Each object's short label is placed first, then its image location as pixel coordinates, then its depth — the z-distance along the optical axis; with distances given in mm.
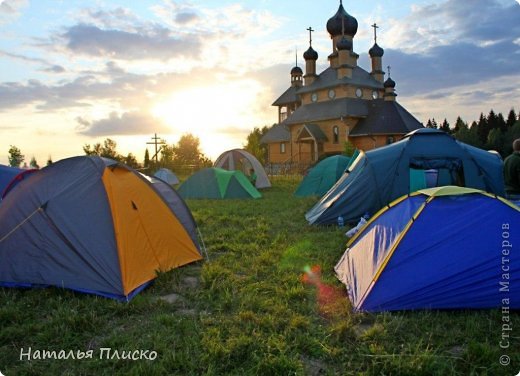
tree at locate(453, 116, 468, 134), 53575
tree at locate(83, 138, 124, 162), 31648
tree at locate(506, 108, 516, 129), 49781
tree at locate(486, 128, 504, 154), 43938
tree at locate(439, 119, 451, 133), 55234
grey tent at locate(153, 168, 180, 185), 22109
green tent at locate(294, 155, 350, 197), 14086
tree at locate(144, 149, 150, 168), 38812
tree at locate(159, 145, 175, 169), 36406
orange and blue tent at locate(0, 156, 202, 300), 4801
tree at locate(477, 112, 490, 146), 51312
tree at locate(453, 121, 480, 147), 44088
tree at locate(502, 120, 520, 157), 41084
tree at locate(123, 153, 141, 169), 32844
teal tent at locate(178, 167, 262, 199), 14922
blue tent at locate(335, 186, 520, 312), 4074
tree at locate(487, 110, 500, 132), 50956
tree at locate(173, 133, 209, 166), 53259
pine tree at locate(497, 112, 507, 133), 49188
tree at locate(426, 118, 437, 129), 58447
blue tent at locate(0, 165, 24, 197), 9125
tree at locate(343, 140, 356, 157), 27347
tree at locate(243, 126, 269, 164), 42019
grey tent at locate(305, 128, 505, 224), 8617
